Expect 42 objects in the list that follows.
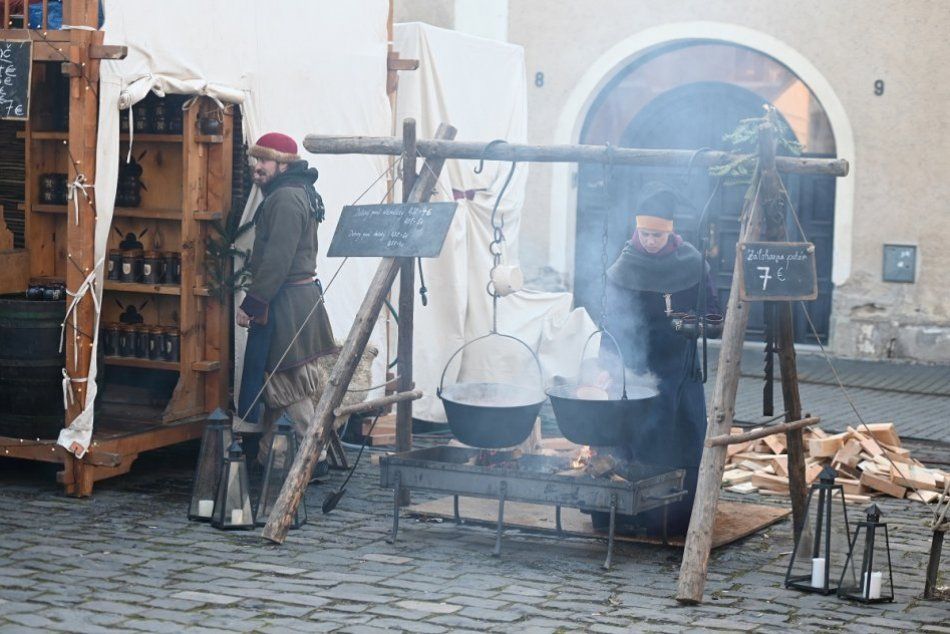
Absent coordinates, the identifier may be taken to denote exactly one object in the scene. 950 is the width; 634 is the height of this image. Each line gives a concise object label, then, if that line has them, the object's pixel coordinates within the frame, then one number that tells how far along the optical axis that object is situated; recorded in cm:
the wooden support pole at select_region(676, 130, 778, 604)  555
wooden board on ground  659
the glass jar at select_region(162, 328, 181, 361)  802
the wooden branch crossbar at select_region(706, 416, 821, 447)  568
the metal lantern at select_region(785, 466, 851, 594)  570
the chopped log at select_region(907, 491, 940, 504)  775
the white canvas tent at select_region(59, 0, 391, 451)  703
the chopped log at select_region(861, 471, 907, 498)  786
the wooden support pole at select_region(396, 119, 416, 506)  688
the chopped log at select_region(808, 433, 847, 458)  832
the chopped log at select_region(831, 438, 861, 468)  812
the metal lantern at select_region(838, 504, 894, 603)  556
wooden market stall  695
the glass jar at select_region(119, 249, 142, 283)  815
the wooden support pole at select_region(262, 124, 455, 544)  638
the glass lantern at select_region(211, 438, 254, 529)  659
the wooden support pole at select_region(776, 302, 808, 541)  630
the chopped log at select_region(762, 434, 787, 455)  872
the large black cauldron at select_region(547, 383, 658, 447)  619
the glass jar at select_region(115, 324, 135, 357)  813
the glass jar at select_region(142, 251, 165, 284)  808
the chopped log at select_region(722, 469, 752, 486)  823
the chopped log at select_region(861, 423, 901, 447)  844
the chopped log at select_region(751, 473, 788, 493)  808
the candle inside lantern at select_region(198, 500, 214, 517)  678
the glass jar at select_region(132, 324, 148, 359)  810
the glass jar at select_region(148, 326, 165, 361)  804
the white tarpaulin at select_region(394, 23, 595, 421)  959
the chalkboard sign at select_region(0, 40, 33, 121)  689
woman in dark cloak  664
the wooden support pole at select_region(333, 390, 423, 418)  659
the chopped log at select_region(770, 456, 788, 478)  827
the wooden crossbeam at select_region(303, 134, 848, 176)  612
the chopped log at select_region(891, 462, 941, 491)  785
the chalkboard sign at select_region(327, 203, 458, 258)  649
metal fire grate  604
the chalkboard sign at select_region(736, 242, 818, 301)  583
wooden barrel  726
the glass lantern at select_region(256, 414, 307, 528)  685
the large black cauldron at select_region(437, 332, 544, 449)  637
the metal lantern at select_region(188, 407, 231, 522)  679
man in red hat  755
